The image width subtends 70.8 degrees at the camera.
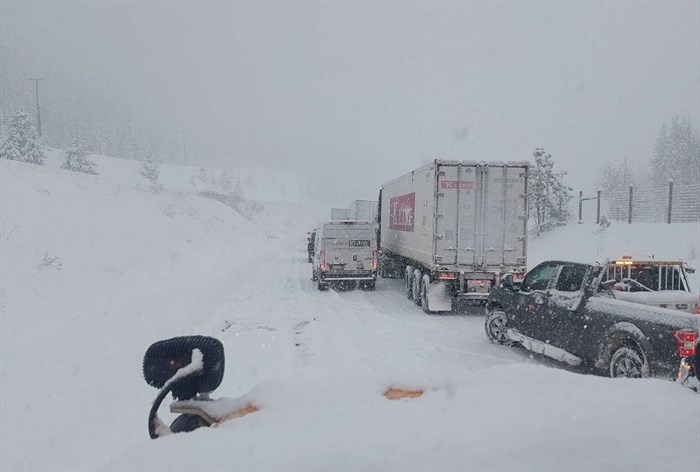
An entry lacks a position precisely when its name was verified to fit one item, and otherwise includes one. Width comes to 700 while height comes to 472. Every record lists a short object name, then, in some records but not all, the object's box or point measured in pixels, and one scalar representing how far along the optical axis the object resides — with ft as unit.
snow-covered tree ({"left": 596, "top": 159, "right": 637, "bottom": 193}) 185.37
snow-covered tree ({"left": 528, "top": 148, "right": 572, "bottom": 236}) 92.94
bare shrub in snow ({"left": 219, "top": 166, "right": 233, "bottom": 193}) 366.43
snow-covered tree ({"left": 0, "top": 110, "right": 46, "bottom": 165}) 155.43
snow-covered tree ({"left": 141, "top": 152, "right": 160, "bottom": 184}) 256.32
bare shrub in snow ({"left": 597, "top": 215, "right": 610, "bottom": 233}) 79.41
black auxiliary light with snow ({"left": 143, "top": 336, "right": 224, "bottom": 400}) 7.52
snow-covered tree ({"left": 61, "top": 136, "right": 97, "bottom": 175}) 174.56
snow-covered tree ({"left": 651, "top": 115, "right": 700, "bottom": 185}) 172.96
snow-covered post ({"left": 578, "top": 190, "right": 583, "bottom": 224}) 90.07
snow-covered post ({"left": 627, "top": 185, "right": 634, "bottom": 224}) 78.54
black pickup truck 19.88
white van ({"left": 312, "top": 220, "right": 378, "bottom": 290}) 56.29
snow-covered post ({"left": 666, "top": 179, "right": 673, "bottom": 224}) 70.28
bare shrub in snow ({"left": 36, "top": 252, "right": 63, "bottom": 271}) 43.37
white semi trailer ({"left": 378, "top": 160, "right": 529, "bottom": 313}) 42.80
